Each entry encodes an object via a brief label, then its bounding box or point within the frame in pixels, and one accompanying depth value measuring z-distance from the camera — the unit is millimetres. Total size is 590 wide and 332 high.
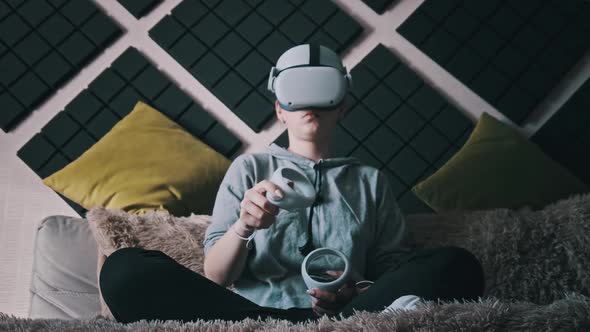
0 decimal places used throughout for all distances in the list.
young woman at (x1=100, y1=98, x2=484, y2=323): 1098
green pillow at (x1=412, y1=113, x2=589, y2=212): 2018
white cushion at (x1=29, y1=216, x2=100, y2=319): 1723
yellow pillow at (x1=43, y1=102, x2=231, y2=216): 2002
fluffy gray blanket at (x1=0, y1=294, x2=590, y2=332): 868
